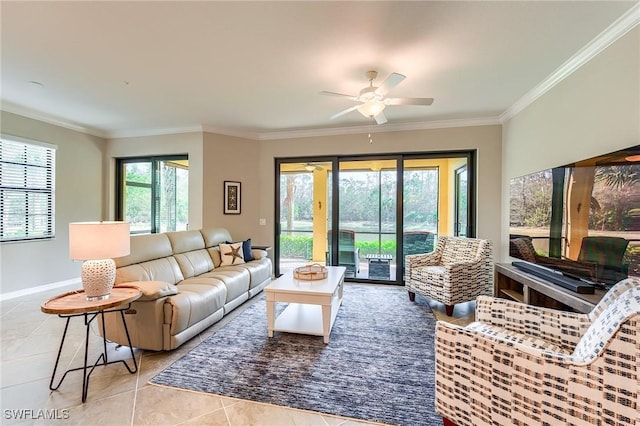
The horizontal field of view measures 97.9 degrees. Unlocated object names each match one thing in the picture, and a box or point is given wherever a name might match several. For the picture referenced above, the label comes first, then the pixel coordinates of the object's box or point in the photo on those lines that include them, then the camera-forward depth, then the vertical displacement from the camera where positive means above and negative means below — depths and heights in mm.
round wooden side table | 1806 -641
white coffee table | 2621 -854
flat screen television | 1897 -32
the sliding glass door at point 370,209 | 4770 +62
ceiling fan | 2657 +1128
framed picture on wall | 5035 +265
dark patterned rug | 1837 -1249
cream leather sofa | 2377 -801
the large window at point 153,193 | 5199 +346
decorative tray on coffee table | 3061 -682
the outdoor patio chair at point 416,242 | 4797 -510
